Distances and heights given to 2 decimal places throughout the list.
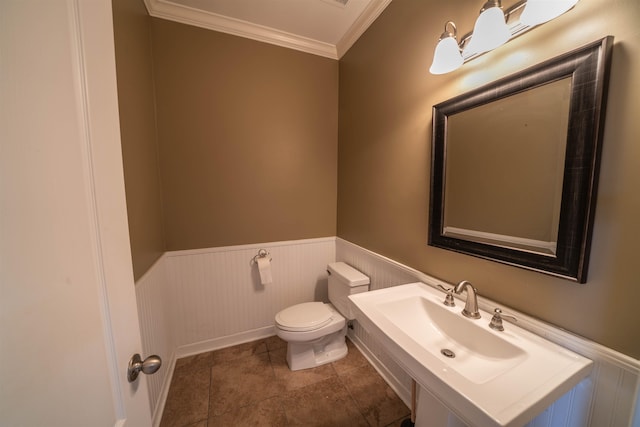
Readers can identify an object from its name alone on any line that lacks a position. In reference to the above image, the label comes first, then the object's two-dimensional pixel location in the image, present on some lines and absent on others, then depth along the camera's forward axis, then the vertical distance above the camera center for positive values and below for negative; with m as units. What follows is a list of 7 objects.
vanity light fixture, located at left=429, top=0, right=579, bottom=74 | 0.72 +0.61
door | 0.32 -0.05
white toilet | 1.59 -0.98
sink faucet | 0.93 -0.45
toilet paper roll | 1.92 -0.68
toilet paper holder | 2.00 -0.57
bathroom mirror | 0.69 +0.11
